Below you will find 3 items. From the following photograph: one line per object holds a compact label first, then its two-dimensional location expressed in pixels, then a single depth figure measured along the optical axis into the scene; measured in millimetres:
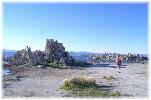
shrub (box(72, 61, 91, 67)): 16907
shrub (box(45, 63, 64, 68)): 15440
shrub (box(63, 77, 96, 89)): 9124
